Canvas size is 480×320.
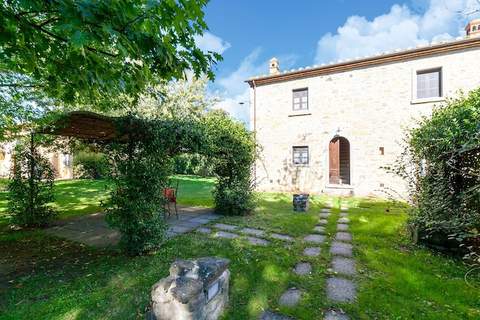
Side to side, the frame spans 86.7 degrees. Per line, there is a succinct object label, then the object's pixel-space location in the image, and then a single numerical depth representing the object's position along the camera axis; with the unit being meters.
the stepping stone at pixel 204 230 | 5.54
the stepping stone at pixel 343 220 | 6.54
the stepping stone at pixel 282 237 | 5.03
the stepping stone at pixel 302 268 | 3.61
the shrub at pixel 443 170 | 3.79
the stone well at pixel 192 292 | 2.19
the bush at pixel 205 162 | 6.70
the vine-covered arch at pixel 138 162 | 4.20
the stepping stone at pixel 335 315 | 2.60
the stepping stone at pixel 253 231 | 5.30
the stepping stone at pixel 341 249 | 4.27
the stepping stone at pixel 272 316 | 2.60
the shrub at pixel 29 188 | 6.00
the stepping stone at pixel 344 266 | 3.61
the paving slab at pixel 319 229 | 5.63
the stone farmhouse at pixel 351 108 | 9.18
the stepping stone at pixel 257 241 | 4.70
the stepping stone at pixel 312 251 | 4.27
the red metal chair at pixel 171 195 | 7.04
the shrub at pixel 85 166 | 16.50
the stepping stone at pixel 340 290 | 2.95
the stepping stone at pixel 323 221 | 6.41
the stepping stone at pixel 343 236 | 5.08
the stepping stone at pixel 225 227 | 5.79
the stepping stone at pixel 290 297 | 2.86
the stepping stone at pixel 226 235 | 5.09
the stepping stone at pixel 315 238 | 4.97
